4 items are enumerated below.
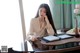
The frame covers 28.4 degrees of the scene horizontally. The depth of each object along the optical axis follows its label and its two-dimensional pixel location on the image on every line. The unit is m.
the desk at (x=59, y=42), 1.92
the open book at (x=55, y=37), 2.04
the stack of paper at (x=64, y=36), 2.11
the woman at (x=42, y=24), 2.54
